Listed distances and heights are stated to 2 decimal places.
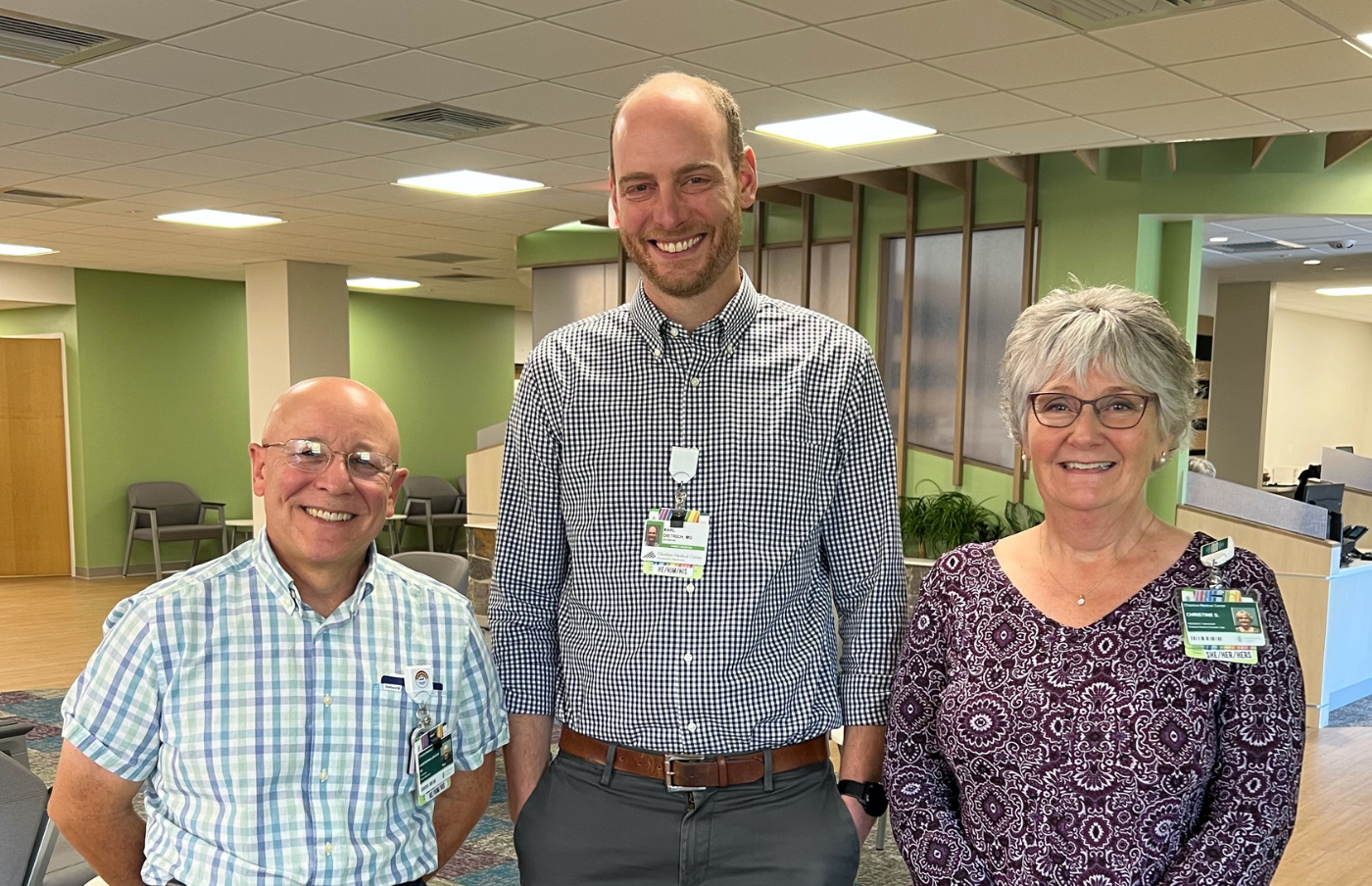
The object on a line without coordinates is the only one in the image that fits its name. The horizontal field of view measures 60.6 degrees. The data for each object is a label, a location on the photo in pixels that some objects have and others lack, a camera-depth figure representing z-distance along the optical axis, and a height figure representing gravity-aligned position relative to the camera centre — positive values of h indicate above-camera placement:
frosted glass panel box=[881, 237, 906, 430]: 9.16 +0.22
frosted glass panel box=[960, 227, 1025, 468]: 8.50 +0.14
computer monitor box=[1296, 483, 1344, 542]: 7.95 -0.99
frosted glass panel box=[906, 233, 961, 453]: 8.86 +0.05
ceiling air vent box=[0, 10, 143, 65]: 4.54 +1.19
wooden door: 13.05 -1.39
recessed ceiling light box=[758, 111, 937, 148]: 6.10 +1.15
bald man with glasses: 1.82 -0.57
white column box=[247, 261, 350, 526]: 12.09 +0.13
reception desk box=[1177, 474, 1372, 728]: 7.04 -1.40
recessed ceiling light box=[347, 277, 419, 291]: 14.23 +0.69
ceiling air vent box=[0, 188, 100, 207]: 8.33 +1.00
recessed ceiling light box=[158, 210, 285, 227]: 9.34 +0.96
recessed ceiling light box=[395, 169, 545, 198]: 7.78 +1.06
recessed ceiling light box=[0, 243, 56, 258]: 11.21 +0.83
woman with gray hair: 1.63 -0.48
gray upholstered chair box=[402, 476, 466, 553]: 14.75 -2.10
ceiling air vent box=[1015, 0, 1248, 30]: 4.23 +1.23
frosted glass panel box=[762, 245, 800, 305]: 9.83 +0.60
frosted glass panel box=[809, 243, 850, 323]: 9.48 +0.53
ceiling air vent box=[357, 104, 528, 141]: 5.98 +1.14
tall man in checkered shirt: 1.85 -0.36
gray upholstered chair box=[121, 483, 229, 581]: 12.97 -2.01
